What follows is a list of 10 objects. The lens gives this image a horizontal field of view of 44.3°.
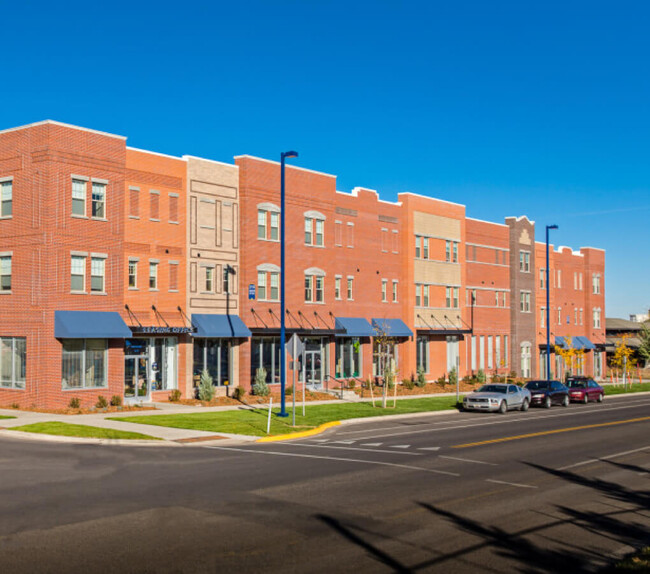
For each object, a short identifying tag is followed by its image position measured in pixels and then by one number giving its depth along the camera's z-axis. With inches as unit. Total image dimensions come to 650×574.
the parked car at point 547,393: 1705.2
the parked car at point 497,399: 1539.1
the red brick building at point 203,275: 1375.5
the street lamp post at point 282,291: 1251.5
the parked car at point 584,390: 1913.1
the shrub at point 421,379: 2128.4
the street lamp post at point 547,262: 2183.8
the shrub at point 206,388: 1550.2
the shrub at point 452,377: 2259.8
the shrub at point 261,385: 1674.5
